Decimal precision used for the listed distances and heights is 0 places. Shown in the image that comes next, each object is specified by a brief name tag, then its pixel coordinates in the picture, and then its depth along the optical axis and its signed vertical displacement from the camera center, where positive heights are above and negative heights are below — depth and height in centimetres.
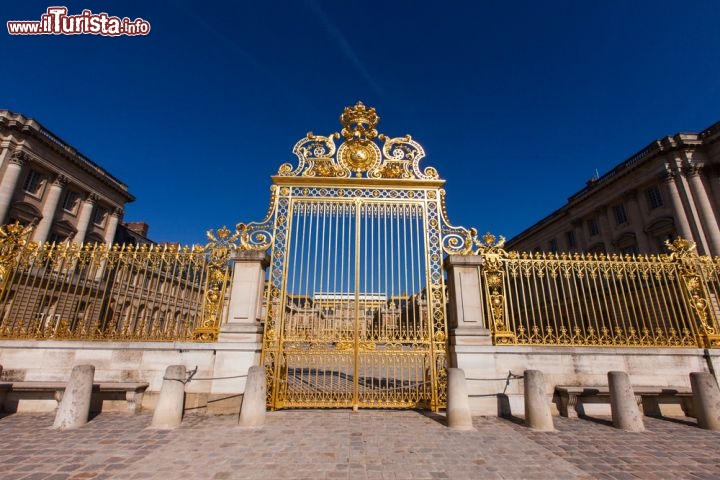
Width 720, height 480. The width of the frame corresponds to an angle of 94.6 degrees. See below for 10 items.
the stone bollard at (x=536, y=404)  643 -117
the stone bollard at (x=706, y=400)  664 -108
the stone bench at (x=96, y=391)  716 -114
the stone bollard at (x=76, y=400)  620 -116
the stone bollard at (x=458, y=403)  642 -115
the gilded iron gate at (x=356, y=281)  799 +148
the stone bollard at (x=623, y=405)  646 -117
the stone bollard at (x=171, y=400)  629 -116
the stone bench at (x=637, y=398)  754 -121
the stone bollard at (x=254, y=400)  639 -115
